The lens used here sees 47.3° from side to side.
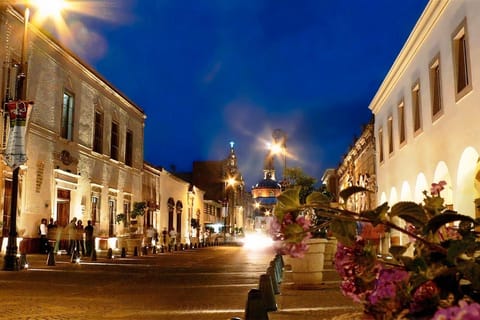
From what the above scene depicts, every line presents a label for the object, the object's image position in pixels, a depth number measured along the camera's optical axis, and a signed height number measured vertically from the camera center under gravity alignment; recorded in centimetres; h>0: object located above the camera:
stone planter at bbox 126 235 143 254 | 2902 -116
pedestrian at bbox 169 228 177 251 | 4103 -114
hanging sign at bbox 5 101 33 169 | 1566 +271
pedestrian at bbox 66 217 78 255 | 2248 -49
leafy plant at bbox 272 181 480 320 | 221 -14
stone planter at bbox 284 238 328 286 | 1077 -90
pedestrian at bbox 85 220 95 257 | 2392 -82
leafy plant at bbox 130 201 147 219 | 3428 +78
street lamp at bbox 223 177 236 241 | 9551 +536
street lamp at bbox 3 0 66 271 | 1532 +205
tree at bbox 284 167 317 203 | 1750 +148
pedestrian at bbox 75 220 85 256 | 2292 -70
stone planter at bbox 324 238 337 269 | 1642 -90
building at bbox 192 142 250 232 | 9569 +741
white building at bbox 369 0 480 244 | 1287 +345
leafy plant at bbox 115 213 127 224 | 3279 +21
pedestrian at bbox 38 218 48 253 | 2198 -57
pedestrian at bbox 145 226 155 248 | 3429 -90
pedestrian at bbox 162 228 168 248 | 4081 -112
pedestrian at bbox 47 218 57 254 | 2227 -53
